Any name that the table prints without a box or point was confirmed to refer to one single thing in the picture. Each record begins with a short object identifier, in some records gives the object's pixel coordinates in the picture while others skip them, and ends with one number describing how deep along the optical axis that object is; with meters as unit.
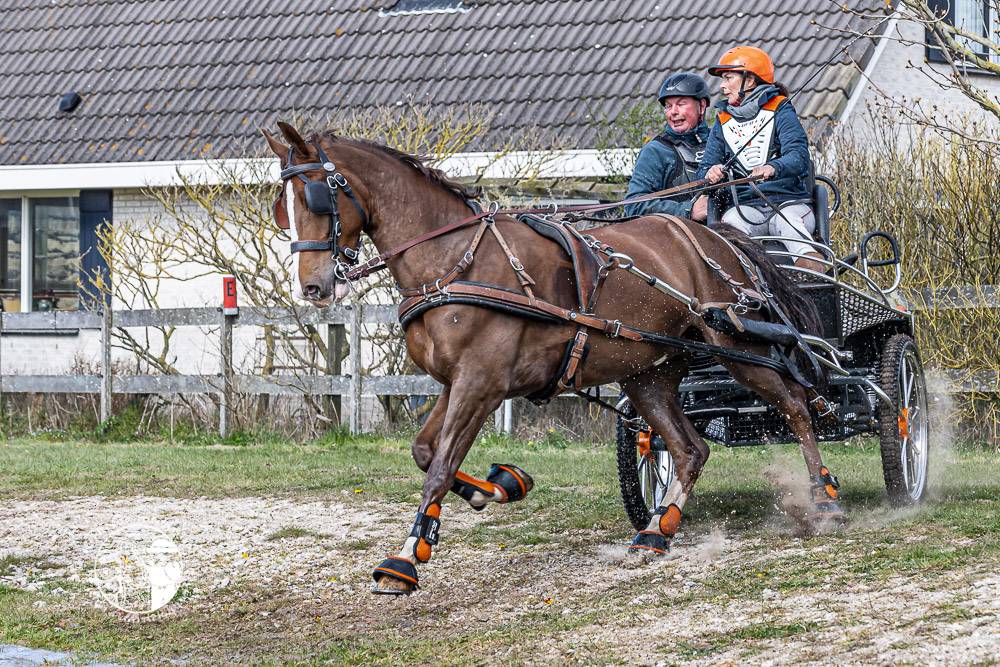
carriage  15.16
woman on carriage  14.79
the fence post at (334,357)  26.77
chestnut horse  12.23
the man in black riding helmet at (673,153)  15.73
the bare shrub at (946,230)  23.19
